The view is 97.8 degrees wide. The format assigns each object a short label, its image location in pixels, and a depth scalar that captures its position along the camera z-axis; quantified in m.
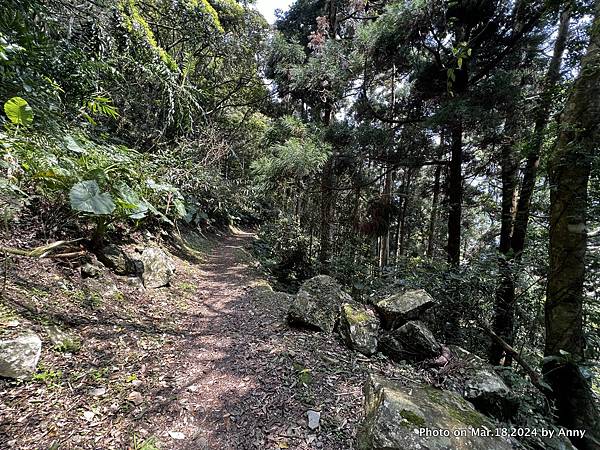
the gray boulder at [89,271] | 3.25
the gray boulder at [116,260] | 3.70
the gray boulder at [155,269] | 4.26
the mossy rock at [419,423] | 1.59
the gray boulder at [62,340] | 2.25
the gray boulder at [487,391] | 2.43
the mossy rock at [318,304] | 3.58
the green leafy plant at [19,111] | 2.26
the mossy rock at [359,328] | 3.14
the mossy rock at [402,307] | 3.40
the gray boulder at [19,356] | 1.81
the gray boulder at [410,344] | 3.01
